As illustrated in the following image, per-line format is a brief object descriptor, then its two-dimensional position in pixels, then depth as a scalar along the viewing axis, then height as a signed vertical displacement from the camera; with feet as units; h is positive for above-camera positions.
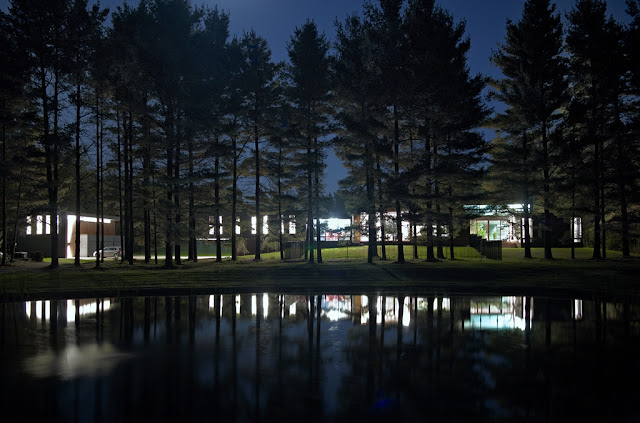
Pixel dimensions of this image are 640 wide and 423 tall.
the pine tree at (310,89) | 111.34 +28.98
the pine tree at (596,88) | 107.65 +28.30
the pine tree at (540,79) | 108.06 +30.06
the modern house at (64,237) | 172.65 -1.25
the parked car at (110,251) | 177.35 -5.81
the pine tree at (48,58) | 98.27 +32.03
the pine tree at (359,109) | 103.30 +24.46
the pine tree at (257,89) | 116.37 +30.53
